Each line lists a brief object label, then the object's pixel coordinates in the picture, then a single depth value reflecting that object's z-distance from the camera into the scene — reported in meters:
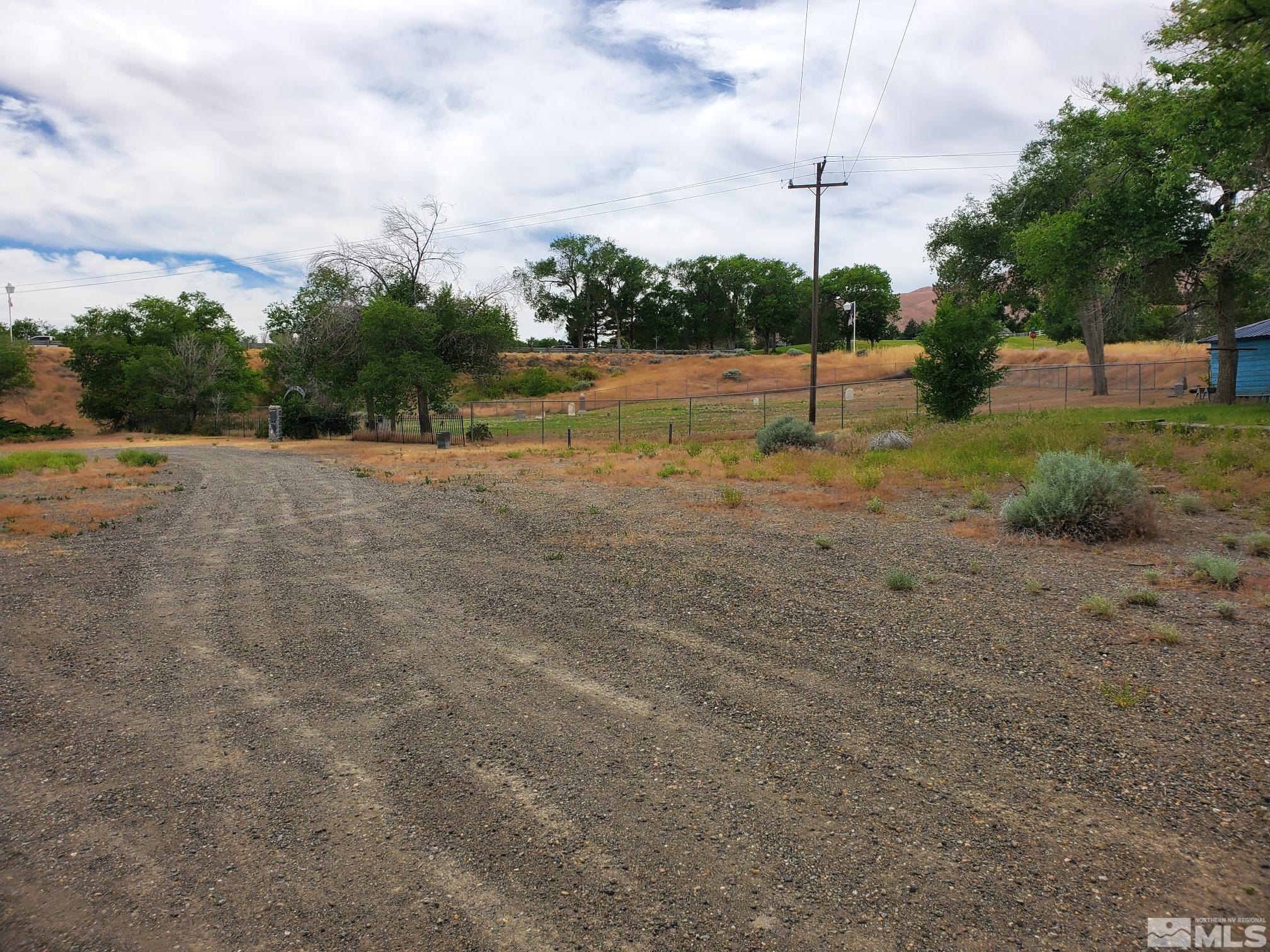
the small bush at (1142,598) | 6.81
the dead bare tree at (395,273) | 39.03
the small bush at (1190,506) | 11.30
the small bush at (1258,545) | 8.62
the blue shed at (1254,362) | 30.79
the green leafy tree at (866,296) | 103.00
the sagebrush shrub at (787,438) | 21.66
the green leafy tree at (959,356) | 25.09
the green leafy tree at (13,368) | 56.22
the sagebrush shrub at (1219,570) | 7.22
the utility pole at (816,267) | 27.69
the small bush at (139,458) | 23.97
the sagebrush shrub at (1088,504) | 9.60
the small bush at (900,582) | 7.66
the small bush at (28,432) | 49.66
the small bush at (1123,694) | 4.93
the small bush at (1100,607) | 6.55
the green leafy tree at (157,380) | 50.59
